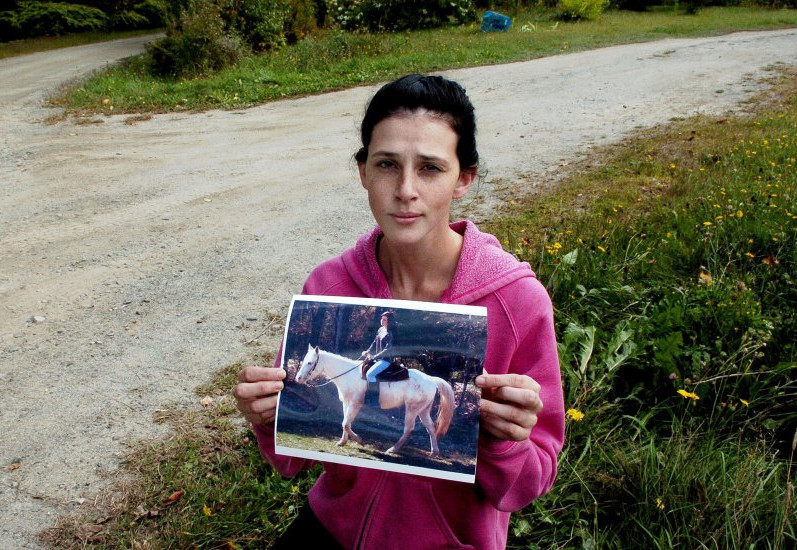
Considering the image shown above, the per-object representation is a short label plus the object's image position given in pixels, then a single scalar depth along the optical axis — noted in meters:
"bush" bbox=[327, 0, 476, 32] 19.83
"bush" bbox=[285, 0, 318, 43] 16.27
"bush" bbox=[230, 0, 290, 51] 14.40
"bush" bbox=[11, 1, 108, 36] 21.99
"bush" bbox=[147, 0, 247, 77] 12.88
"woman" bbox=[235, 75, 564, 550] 1.77
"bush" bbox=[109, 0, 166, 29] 24.71
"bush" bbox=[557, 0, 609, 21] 20.62
